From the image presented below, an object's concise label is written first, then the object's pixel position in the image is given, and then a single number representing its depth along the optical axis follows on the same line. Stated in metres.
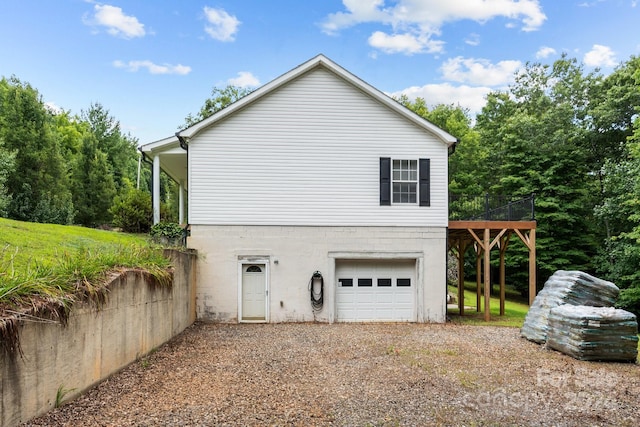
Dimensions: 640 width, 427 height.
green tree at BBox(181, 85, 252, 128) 32.25
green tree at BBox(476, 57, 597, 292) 22.91
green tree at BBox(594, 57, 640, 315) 17.91
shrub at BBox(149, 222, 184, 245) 11.82
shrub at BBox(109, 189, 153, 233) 17.72
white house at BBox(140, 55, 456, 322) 12.14
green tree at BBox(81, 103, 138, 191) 37.00
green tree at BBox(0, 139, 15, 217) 18.60
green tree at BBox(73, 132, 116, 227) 27.80
